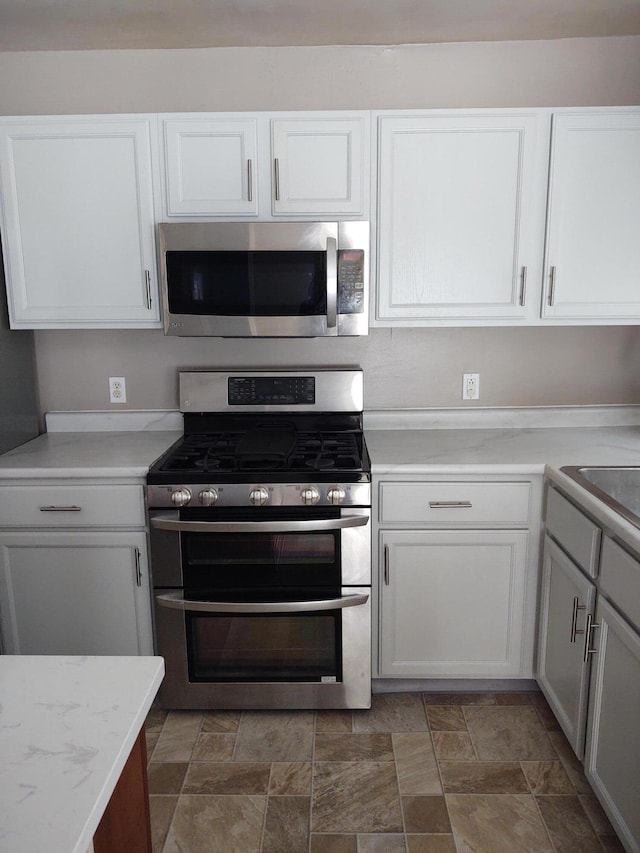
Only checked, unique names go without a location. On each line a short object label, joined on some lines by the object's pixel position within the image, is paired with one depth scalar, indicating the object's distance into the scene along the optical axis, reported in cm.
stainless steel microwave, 221
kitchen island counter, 66
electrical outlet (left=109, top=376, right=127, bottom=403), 271
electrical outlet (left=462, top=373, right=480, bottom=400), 267
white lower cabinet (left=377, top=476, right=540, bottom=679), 219
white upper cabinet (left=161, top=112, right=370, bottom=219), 223
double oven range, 212
